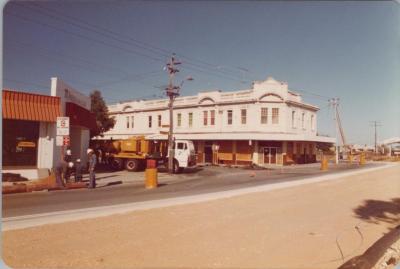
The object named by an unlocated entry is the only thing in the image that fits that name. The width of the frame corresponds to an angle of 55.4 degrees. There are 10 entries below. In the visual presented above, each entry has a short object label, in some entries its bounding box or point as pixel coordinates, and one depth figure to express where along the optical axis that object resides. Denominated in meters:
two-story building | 42.62
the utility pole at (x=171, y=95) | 27.48
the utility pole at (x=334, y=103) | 56.84
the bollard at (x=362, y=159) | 48.69
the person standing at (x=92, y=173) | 17.70
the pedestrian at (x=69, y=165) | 18.53
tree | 41.84
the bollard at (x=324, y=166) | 34.27
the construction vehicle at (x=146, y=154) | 28.52
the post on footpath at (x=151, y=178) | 18.27
